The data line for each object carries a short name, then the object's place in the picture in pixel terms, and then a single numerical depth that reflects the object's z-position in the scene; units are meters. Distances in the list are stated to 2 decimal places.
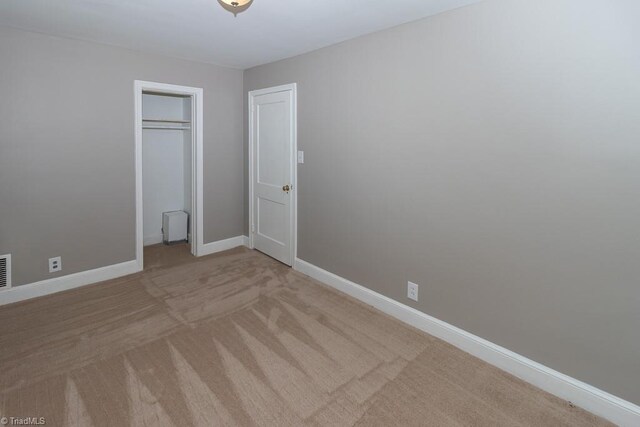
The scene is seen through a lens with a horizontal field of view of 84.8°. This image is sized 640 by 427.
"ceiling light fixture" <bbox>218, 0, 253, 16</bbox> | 1.64
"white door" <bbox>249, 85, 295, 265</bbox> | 3.81
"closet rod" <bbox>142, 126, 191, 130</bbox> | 4.37
